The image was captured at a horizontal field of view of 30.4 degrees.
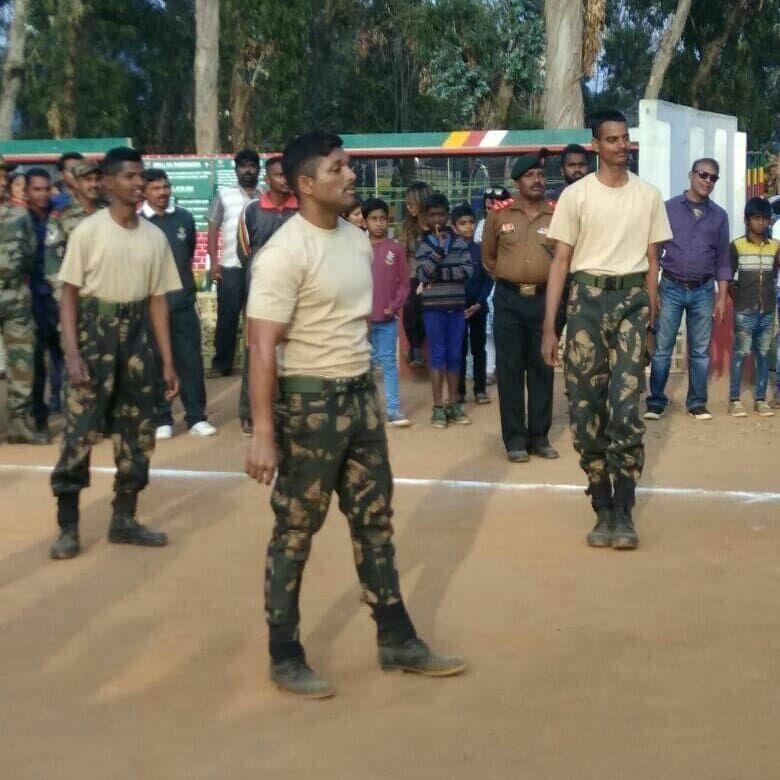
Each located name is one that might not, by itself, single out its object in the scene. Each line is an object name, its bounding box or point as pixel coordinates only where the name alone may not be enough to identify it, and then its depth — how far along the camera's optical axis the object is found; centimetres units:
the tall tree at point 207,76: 2447
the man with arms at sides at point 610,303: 718
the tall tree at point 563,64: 2269
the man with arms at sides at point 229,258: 1145
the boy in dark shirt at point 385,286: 1059
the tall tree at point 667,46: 3103
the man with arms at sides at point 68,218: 949
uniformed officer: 930
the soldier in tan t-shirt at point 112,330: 714
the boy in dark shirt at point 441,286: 1079
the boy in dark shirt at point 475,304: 1179
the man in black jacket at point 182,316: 1055
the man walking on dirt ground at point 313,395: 498
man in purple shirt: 1095
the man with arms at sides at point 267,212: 1007
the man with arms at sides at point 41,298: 1087
